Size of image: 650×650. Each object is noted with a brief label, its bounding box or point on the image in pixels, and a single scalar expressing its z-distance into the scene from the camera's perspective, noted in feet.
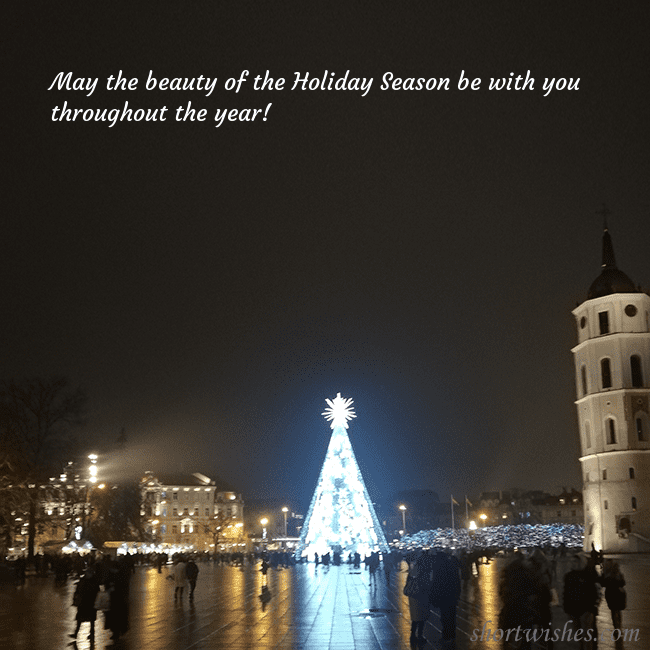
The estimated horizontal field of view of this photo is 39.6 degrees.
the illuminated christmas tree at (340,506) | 167.32
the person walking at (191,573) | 88.99
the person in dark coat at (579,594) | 45.27
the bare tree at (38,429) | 148.36
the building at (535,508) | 503.61
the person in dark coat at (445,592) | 50.34
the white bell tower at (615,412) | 221.25
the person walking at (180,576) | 88.35
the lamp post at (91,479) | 164.14
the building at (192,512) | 421.18
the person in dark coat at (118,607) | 47.57
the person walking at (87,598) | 50.85
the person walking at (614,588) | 53.06
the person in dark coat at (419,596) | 50.83
